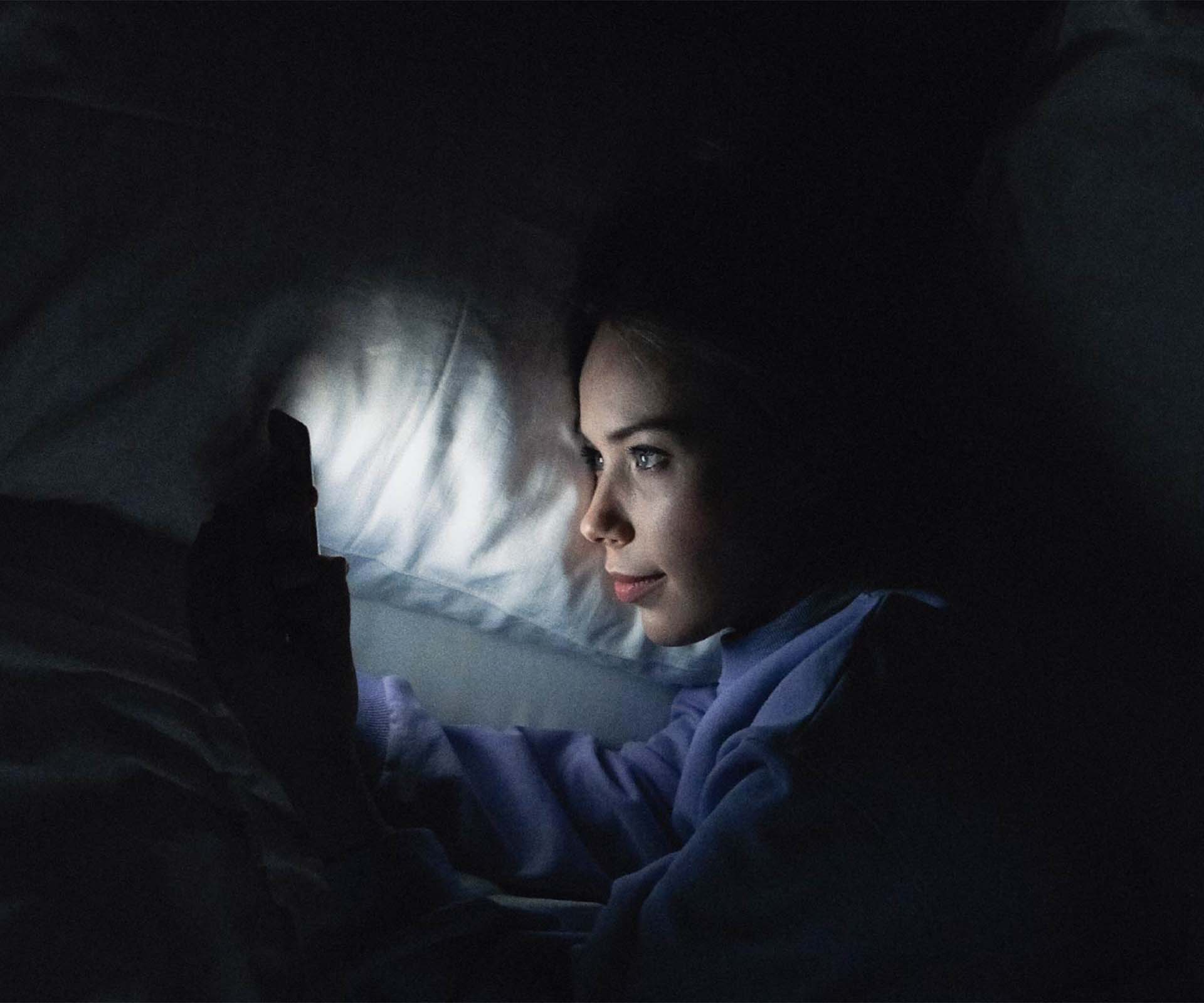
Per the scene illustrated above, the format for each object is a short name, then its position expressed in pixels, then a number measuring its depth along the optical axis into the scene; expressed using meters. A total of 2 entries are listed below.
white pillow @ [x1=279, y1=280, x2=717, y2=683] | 0.78
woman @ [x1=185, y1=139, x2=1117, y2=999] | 0.67
